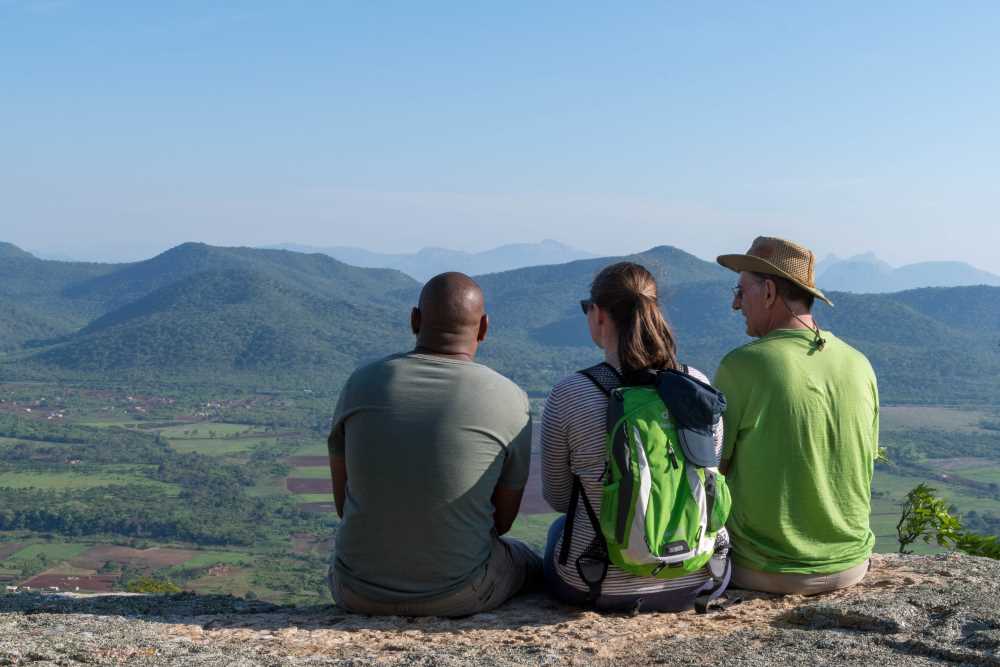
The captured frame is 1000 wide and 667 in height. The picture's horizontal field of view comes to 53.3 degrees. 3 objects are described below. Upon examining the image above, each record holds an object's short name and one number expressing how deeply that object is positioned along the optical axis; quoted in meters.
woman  4.20
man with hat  4.42
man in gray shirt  4.14
